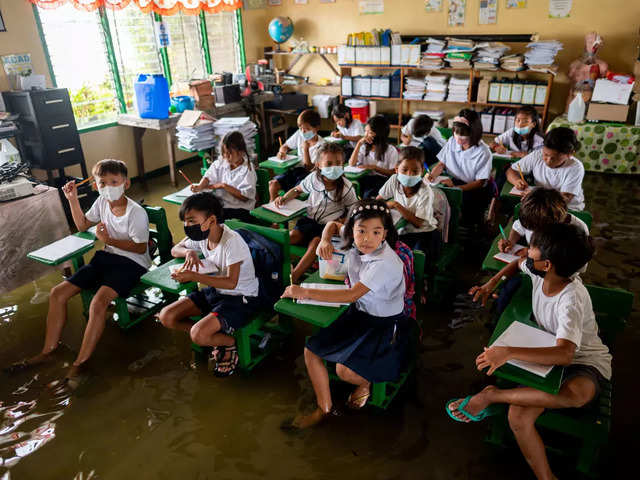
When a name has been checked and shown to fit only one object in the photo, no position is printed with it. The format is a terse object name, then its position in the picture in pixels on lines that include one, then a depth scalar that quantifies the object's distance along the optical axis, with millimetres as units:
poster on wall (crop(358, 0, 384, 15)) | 6813
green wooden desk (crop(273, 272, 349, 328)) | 2068
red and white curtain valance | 4587
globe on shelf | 7160
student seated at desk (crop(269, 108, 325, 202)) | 4258
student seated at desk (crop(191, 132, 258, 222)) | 3633
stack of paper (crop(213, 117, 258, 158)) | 5078
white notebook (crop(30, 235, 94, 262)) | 2734
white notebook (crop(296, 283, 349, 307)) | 2172
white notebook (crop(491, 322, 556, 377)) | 1749
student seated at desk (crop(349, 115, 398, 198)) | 4055
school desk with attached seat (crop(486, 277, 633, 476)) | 1745
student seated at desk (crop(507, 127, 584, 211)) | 3109
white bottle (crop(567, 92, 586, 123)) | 5492
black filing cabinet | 4441
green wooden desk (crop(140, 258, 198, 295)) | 2482
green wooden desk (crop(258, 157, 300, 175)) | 4195
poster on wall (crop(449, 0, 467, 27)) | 6305
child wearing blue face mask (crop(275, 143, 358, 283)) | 3291
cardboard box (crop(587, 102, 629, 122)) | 5375
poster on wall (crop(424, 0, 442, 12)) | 6422
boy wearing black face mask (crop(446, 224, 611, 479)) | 1764
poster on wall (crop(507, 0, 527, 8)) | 5988
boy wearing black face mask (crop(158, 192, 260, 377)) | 2430
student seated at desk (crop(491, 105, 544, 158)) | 4188
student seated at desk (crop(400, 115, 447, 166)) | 4297
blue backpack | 2611
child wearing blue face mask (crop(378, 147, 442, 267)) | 3053
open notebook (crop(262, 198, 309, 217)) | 3213
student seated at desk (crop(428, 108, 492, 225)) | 3844
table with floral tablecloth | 5352
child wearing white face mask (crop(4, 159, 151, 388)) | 2793
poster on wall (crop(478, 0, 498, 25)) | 6140
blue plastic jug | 5234
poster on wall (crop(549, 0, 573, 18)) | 5789
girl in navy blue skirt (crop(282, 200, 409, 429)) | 2162
